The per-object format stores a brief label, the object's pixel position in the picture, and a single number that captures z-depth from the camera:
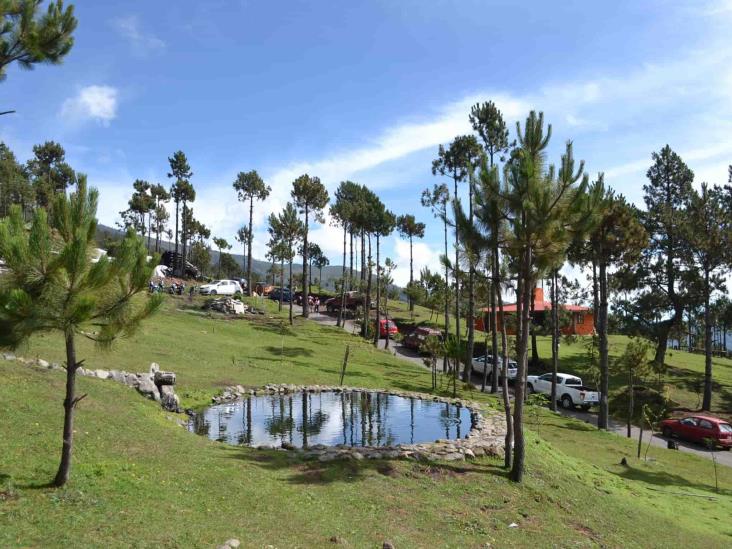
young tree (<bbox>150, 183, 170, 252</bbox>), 71.25
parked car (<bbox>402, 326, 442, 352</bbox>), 43.69
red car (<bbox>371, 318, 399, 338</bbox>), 47.25
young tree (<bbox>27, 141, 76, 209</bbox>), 63.28
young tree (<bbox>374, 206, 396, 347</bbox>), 45.34
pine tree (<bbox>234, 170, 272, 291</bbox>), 60.50
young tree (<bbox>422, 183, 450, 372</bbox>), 39.81
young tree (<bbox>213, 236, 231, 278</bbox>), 83.76
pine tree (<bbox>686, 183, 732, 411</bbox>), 32.09
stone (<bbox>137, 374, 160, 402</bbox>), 17.20
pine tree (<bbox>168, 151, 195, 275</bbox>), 62.03
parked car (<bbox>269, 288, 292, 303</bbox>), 64.19
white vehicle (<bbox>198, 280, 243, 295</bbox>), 51.44
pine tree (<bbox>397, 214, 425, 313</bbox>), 73.44
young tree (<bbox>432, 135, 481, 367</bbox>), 33.06
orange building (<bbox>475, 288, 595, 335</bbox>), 48.68
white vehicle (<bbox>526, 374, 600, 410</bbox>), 29.77
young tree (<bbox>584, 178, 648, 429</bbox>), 24.34
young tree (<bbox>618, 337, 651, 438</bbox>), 22.00
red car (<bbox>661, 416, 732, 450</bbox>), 23.61
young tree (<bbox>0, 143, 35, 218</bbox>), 55.69
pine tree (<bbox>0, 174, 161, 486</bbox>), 7.32
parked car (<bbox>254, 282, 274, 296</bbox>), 65.38
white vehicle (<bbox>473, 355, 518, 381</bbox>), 34.88
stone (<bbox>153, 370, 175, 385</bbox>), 18.62
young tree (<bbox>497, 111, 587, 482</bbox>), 12.77
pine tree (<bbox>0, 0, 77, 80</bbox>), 12.00
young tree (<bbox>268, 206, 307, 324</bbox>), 46.88
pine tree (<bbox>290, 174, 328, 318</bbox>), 46.44
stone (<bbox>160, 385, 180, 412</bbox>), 17.50
